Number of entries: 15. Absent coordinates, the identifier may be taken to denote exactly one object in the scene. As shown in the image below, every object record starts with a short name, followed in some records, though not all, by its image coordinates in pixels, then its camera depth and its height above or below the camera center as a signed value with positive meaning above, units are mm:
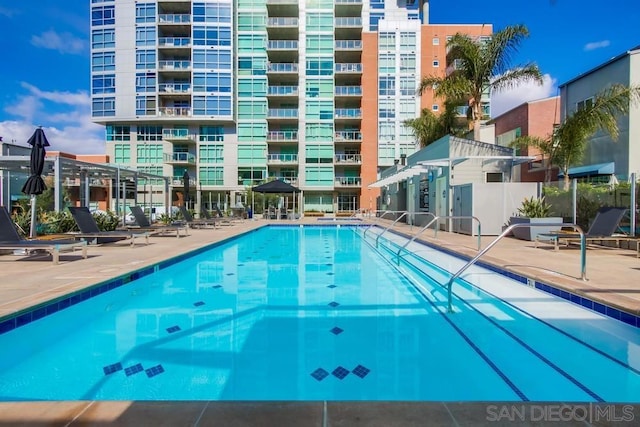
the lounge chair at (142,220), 12336 -569
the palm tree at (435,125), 21797 +5065
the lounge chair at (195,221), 15779 -767
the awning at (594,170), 18359 +1938
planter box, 10602 -667
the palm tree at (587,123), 12938 +3040
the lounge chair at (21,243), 6695 -757
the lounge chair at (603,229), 8617 -546
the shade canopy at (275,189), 21922 +948
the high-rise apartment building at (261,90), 37219 +12011
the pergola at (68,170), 11414 +1371
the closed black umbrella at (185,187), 19084 +940
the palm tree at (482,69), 16281 +6320
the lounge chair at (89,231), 9188 -710
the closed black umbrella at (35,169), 9062 +868
